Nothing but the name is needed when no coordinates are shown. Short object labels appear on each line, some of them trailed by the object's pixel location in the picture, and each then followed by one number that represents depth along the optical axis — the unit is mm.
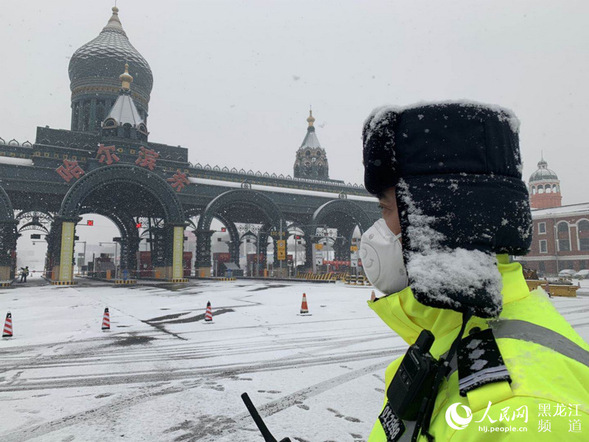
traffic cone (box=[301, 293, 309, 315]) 13894
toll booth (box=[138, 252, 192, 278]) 46825
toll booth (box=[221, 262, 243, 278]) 37406
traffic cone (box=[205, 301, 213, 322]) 12195
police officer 900
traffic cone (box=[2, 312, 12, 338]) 10273
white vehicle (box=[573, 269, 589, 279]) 45938
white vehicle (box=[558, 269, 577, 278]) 48184
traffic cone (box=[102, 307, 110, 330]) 11141
